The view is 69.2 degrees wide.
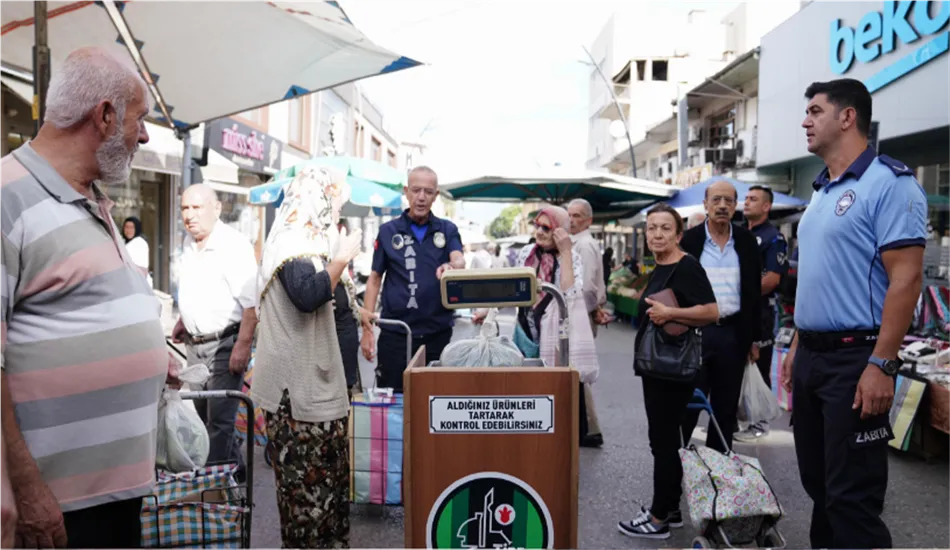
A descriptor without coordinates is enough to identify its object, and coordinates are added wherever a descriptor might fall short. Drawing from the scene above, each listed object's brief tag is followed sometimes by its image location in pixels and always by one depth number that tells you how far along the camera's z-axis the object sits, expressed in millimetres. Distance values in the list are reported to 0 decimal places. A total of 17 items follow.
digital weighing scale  2312
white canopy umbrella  4816
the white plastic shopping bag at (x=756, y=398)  4824
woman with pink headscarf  4250
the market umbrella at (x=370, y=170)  11180
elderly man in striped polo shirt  1690
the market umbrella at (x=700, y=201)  10859
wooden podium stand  2170
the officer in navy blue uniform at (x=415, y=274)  4434
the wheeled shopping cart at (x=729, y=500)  3256
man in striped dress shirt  4148
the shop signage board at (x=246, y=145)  15771
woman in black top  3557
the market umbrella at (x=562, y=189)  12055
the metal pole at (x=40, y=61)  3533
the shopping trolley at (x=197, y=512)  2703
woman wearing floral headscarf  3031
